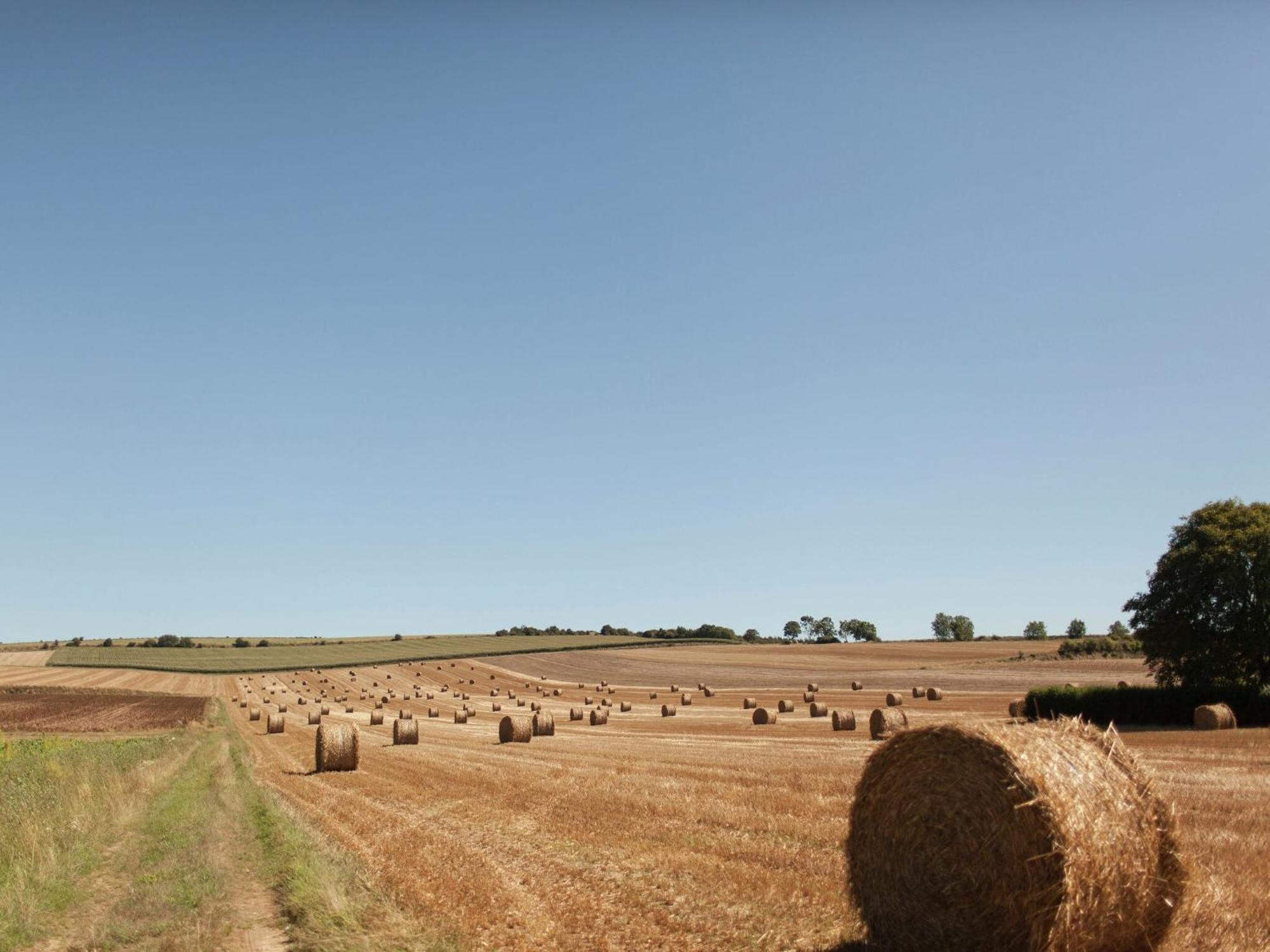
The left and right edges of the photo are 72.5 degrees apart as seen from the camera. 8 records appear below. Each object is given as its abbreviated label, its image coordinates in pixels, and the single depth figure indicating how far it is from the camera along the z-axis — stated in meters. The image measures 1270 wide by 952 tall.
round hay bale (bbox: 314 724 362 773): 23.45
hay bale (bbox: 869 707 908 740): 27.48
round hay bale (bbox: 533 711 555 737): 34.31
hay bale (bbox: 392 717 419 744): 32.94
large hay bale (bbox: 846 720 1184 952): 7.11
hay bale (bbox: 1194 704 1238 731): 29.72
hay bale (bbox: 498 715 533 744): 32.69
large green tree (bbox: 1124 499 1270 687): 33.00
